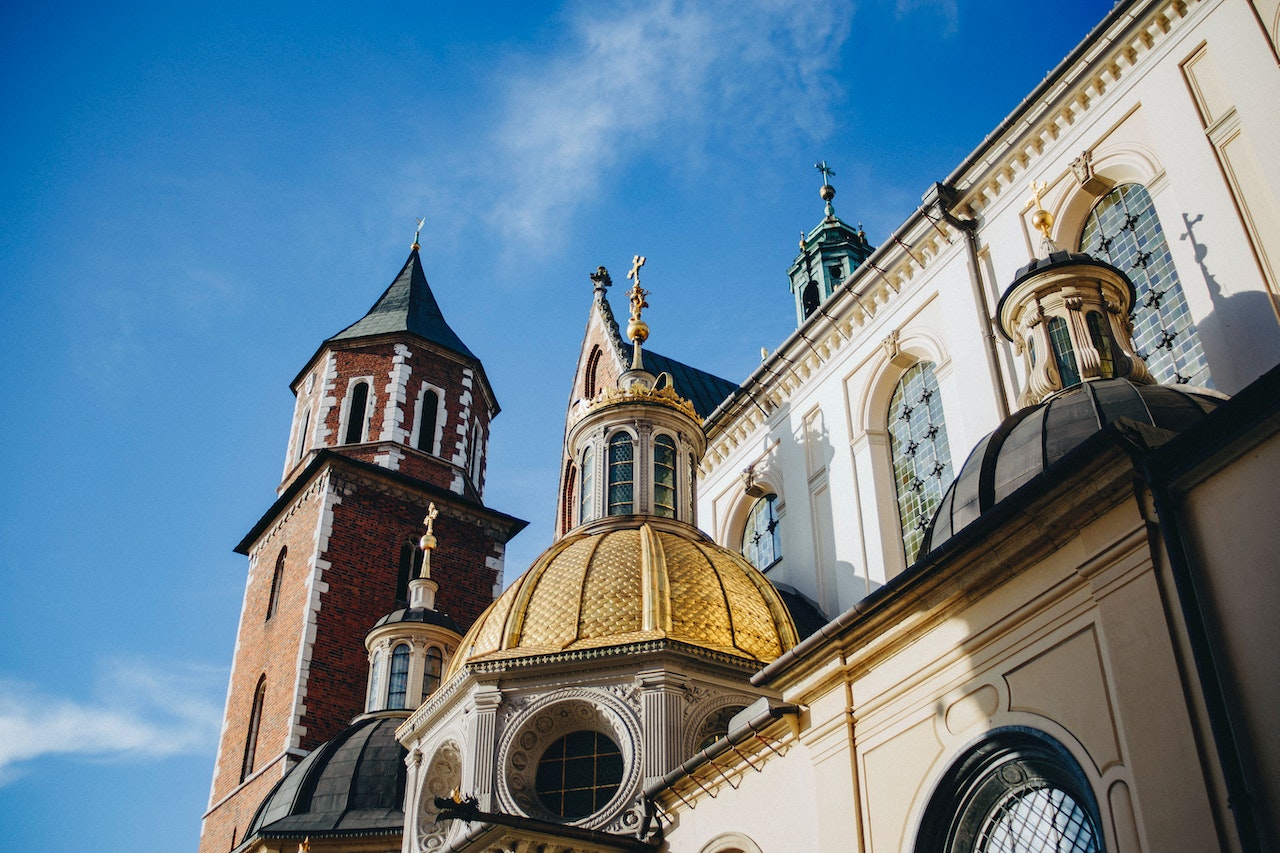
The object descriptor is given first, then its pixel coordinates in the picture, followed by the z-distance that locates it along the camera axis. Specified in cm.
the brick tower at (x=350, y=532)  2338
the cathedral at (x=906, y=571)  688
